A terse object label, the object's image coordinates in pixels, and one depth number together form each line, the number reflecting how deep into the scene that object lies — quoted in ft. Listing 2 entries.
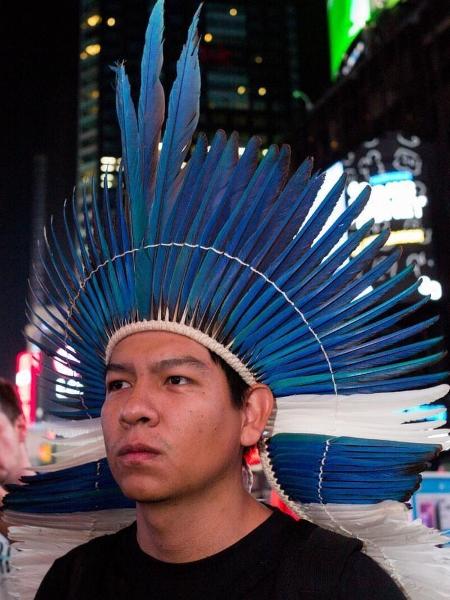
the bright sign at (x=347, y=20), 85.87
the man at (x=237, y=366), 6.00
